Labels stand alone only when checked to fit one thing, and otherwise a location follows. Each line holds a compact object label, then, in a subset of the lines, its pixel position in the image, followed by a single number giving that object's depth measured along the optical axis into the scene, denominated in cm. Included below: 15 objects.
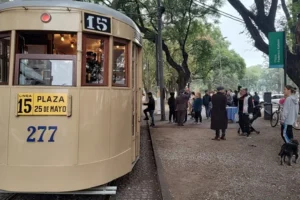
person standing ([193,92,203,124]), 1444
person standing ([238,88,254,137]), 1010
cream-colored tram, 398
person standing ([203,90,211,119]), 1631
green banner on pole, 1084
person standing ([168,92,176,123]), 1551
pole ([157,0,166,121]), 1606
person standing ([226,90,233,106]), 1639
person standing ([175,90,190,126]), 1368
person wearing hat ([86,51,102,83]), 429
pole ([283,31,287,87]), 1050
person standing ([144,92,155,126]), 1396
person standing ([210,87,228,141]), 953
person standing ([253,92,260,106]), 1570
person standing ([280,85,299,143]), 705
